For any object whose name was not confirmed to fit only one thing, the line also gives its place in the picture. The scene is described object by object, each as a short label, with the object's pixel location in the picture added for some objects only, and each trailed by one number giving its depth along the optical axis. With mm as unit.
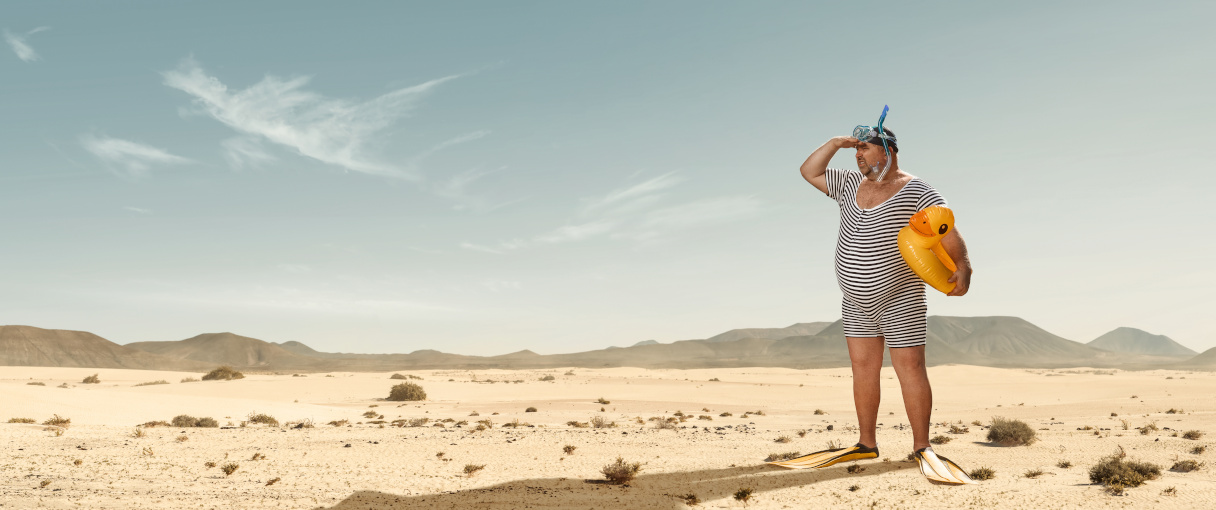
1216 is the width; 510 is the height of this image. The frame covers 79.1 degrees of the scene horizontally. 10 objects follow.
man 6641
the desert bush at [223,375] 41125
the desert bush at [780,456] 8546
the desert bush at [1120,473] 6355
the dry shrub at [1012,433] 10531
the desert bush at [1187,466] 7848
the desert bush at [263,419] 16452
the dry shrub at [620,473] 7505
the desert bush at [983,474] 6980
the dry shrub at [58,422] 13798
